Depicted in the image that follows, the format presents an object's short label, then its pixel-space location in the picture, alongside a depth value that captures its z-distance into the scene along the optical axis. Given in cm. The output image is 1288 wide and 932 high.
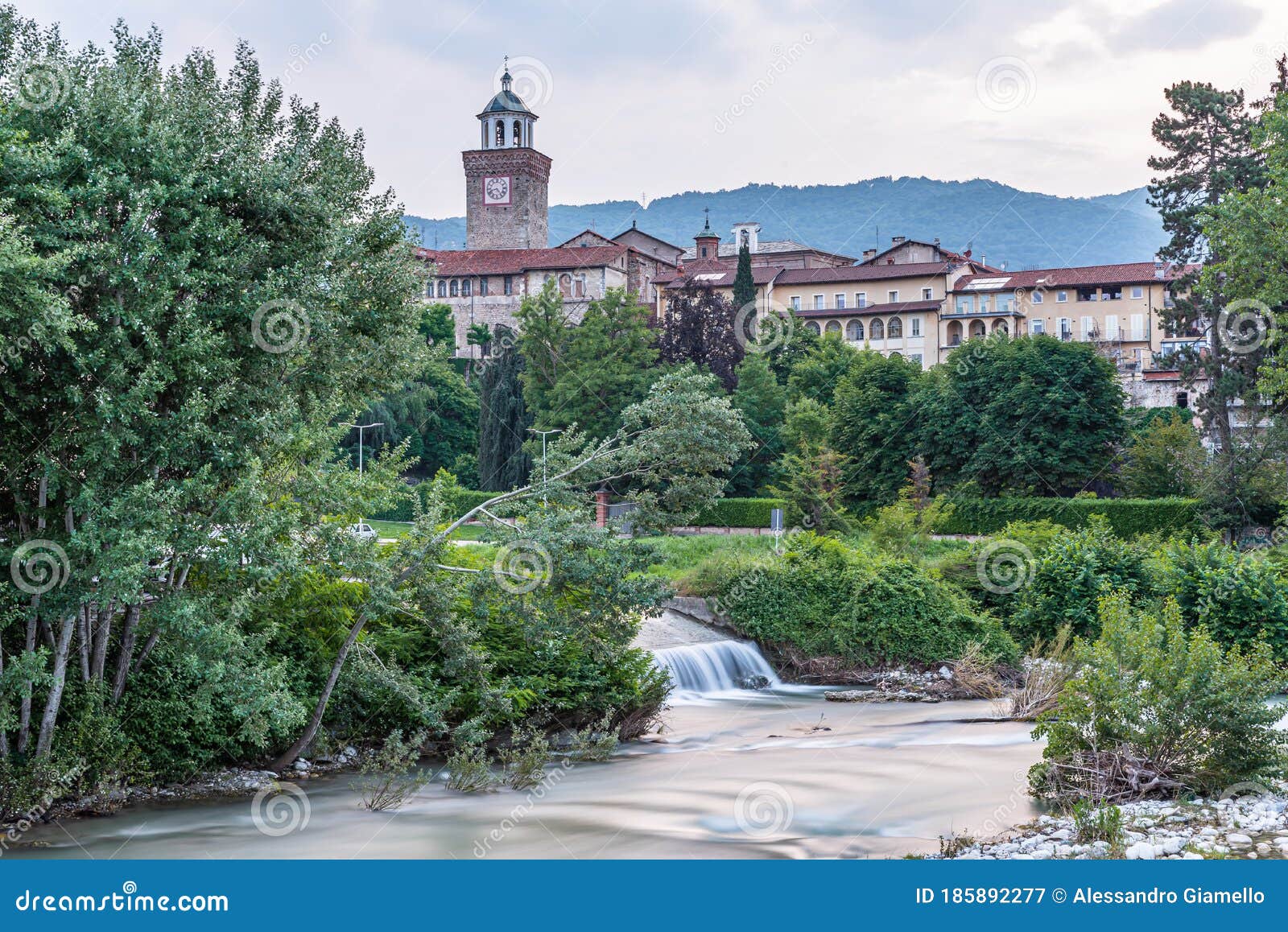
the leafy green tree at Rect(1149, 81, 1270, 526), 4406
